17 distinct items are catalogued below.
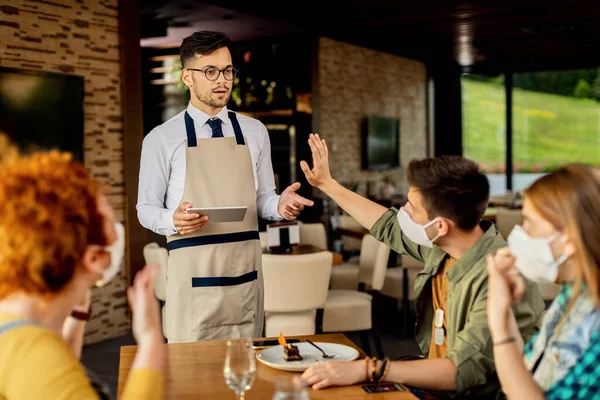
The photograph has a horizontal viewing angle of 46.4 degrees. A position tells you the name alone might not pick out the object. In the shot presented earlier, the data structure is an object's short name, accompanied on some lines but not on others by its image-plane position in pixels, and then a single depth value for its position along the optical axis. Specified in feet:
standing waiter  9.14
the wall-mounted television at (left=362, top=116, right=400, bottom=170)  34.83
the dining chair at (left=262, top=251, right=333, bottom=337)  13.51
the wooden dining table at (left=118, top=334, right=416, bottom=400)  5.86
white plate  6.50
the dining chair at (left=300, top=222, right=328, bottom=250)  20.24
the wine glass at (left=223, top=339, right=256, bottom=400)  5.24
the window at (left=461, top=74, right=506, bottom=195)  43.57
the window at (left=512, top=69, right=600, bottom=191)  43.16
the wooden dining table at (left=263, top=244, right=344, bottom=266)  17.14
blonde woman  4.86
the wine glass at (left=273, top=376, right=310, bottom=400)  4.16
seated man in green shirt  6.27
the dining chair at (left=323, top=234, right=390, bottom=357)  15.61
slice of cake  6.75
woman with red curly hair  3.98
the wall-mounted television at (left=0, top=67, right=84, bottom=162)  16.47
